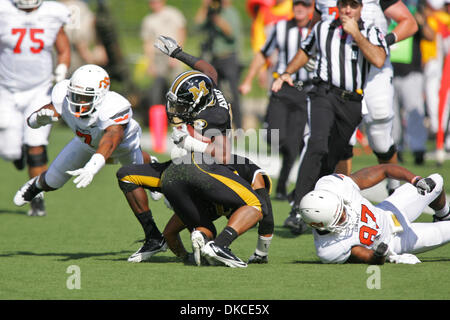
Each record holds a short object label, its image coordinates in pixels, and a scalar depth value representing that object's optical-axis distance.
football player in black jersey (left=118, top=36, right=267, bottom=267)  10.19
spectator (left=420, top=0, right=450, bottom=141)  23.91
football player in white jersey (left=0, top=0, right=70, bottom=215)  15.78
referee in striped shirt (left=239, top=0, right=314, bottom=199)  16.78
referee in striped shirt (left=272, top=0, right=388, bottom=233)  12.62
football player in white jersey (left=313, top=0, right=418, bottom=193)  13.34
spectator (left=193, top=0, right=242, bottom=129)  25.91
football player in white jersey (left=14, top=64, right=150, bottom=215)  11.77
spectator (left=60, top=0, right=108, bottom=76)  31.40
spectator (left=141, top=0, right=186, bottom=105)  28.64
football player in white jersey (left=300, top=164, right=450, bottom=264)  9.98
